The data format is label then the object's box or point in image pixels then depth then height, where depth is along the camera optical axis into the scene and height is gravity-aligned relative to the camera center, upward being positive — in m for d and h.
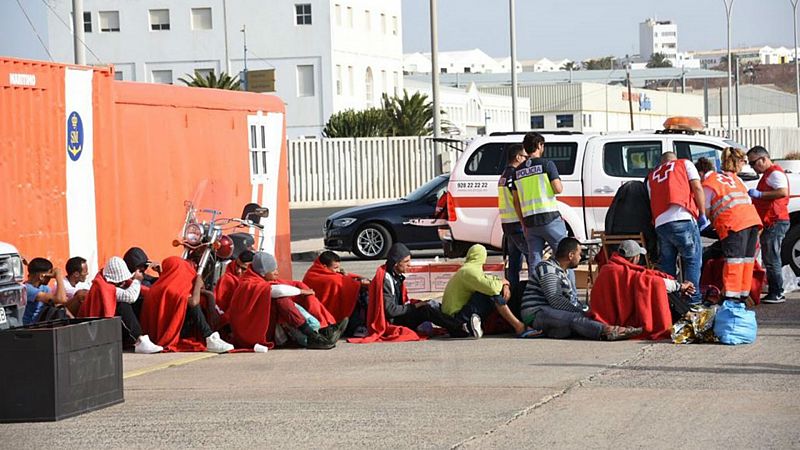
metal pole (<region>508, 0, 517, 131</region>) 43.19 +3.51
